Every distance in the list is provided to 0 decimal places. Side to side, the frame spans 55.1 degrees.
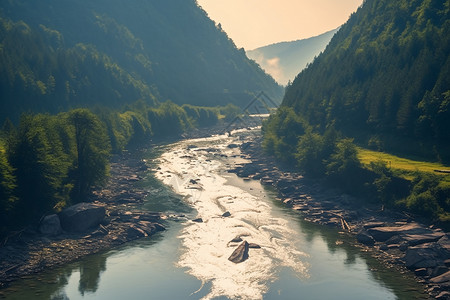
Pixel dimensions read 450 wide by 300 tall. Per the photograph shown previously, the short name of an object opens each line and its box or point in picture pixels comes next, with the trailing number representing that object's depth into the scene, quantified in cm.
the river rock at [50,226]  6216
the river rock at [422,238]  6100
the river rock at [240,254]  5915
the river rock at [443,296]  4812
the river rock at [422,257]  5531
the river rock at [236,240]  6562
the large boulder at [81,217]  6514
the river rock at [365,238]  6538
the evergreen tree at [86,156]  7831
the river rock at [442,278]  5098
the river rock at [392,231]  6419
